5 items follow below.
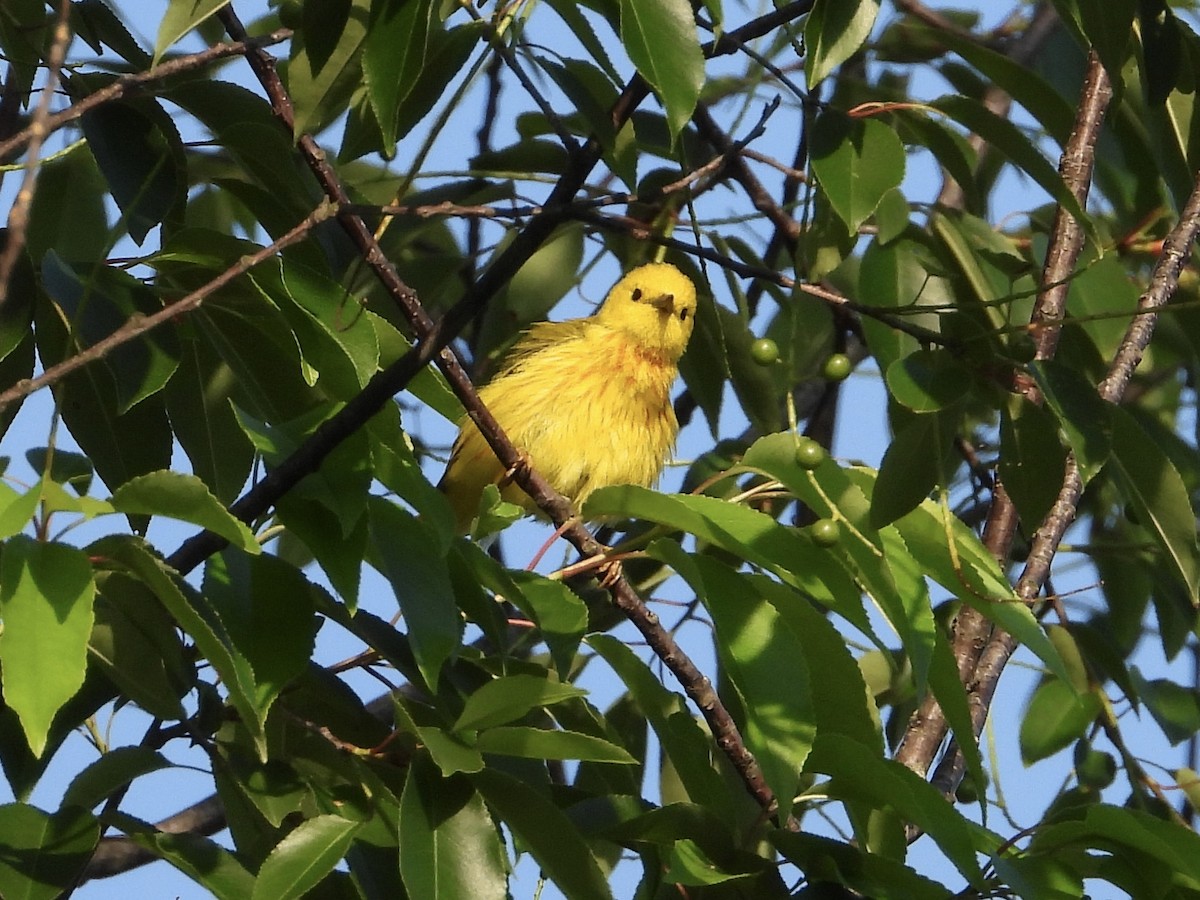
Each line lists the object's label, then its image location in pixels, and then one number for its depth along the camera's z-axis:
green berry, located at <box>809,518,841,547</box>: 4.20
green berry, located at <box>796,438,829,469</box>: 4.27
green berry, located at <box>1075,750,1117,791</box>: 7.20
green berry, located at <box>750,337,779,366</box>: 4.52
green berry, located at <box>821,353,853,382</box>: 4.45
